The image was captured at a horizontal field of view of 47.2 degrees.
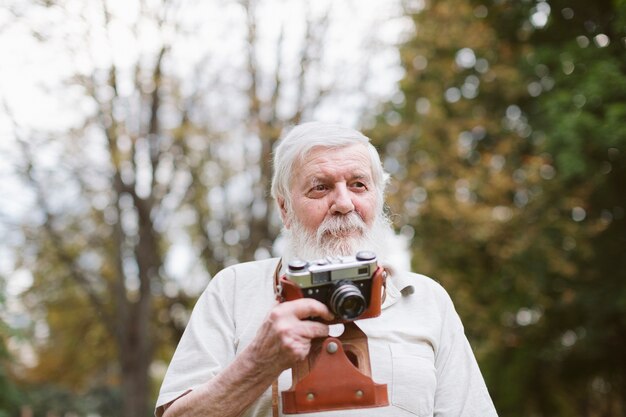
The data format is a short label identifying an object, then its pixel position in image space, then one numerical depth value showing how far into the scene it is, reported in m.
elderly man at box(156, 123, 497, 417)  2.08
